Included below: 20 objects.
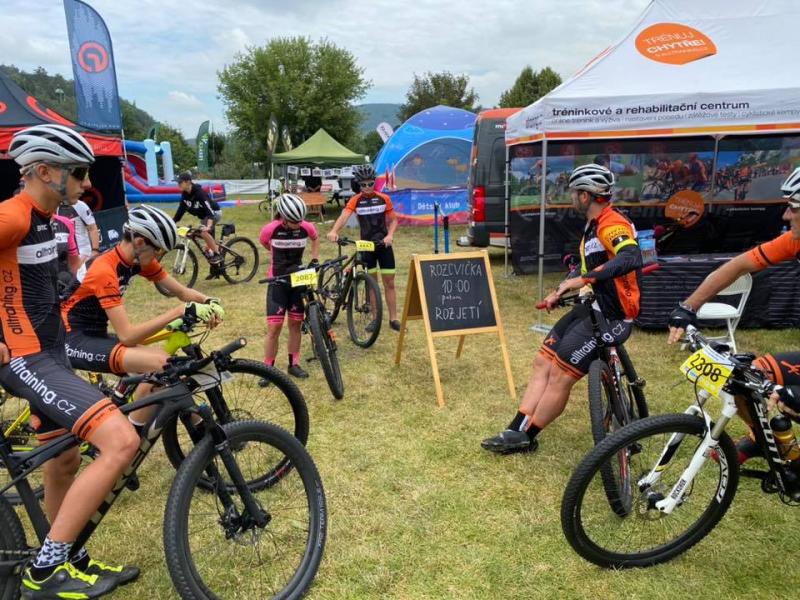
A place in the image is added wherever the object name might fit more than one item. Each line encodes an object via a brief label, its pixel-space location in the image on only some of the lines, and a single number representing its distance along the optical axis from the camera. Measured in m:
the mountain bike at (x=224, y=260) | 9.27
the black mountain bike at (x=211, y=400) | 2.68
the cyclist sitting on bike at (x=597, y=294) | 3.41
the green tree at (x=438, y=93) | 44.50
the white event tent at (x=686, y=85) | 6.15
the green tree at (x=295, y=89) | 40.78
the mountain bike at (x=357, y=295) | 6.11
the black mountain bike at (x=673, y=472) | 2.43
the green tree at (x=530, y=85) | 43.16
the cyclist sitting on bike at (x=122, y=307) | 2.79
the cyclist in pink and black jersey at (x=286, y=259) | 5.08
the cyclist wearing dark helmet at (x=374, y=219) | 6.59
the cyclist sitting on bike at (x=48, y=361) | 2.20
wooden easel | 4.80
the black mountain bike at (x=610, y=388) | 3.29
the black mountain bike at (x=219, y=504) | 2.21
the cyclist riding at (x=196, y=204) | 9.68
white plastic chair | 5.34
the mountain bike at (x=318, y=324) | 4.84
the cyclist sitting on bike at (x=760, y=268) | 2.59
